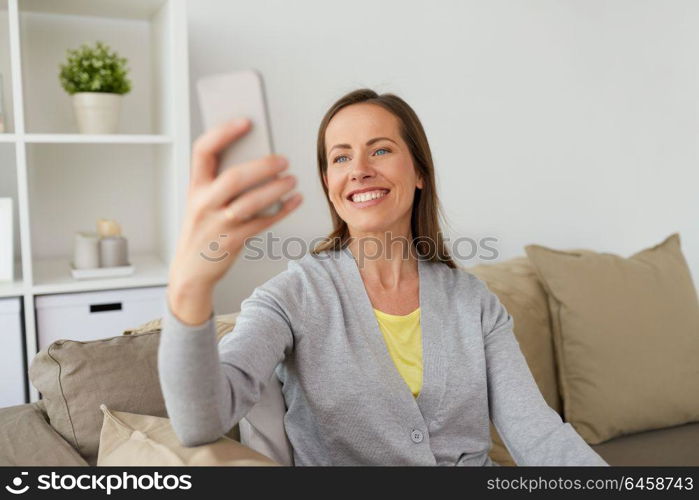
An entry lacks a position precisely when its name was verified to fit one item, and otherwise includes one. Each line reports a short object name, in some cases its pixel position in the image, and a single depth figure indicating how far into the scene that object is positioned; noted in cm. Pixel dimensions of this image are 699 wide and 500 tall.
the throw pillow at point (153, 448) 98
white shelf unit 200
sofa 122
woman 124
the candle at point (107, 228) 213
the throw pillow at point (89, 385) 126
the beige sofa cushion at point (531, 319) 202
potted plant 203
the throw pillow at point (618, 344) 200
